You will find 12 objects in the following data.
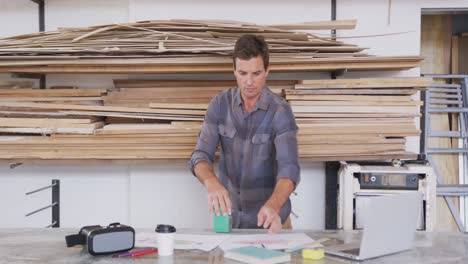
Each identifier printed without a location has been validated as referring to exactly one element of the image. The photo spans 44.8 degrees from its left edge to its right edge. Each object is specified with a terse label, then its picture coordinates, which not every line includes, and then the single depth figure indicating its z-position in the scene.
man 2.45
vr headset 1.69
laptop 1.60
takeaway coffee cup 1.70
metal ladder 4.10
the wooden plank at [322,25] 2.89
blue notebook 1.62
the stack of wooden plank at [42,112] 2.97
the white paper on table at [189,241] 1.82
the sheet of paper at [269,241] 1.82
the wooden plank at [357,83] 2.91
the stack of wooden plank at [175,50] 2.83
